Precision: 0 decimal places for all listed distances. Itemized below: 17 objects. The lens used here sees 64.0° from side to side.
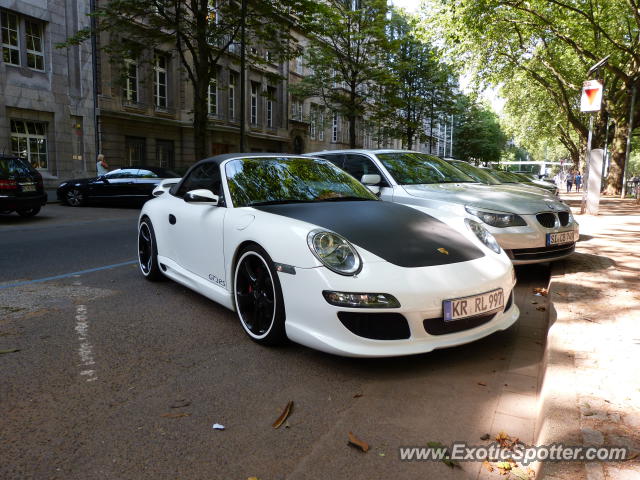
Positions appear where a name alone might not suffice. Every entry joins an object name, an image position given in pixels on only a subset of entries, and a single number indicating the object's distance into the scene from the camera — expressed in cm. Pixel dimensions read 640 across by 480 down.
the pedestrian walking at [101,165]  1874
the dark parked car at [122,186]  1577
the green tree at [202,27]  1720
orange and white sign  1283
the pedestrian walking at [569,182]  4087
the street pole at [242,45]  1745
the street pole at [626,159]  2275
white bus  8882
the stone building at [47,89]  1909
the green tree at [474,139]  5522
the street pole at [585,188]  1331
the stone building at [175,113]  2300
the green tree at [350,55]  2512
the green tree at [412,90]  2812
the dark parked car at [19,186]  1153
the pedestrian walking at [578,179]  4597
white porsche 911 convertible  302
